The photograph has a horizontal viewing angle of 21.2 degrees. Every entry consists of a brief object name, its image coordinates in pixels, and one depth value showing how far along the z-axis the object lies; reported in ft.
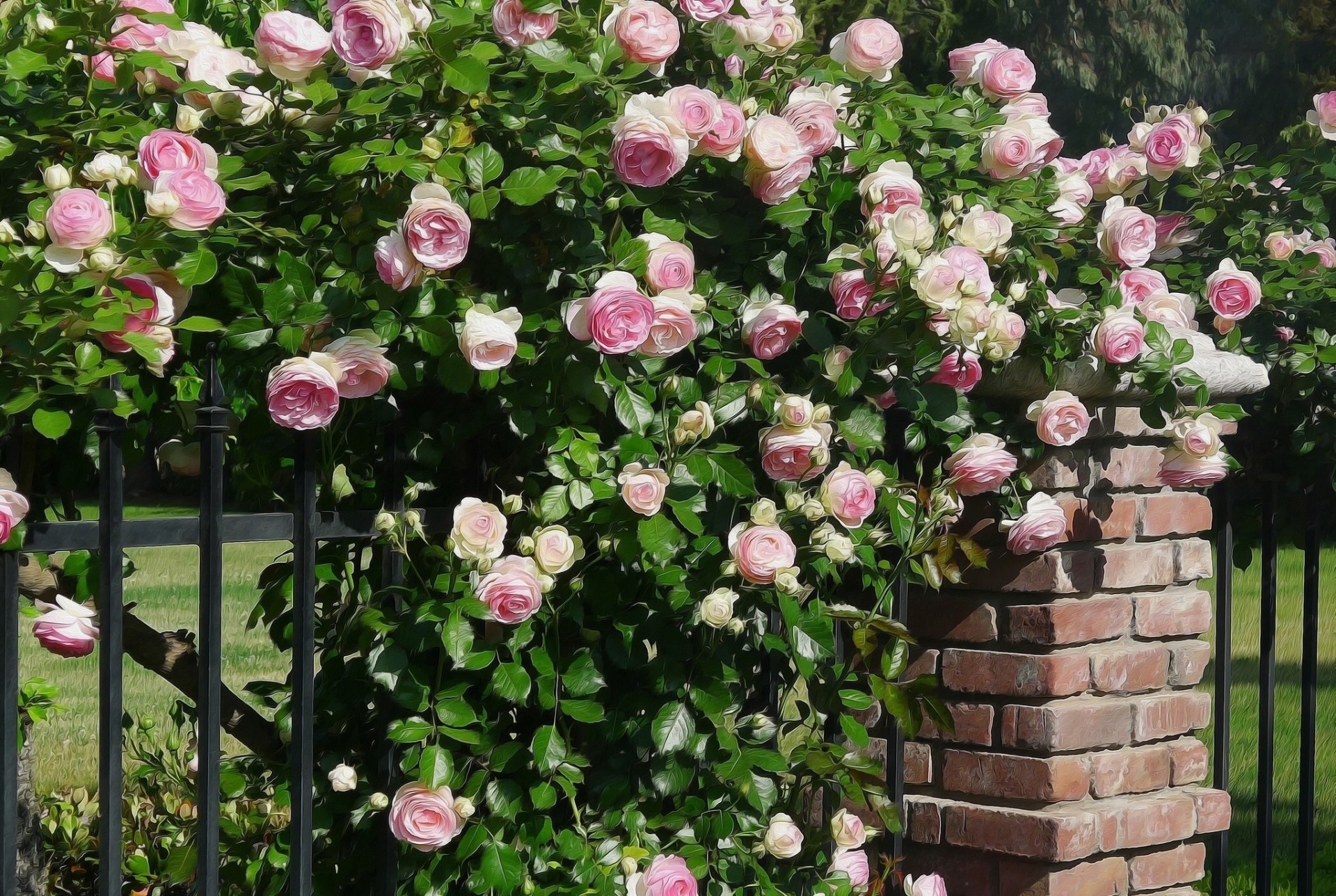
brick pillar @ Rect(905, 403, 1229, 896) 14.80
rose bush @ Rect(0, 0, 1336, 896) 13.16
